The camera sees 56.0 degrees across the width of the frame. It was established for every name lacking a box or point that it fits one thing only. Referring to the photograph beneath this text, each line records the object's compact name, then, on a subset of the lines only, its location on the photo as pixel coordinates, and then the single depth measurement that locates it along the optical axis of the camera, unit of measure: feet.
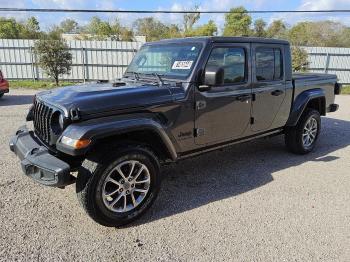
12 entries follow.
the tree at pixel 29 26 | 143.24
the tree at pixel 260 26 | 144.56
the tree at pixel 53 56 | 48.62
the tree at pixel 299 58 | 54.65
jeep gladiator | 10.50
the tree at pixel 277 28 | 159.67
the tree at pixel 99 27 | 148.45
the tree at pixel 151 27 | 142.63
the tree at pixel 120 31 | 140.92
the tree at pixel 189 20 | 124.91
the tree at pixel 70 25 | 219.24
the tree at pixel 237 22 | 137.95
